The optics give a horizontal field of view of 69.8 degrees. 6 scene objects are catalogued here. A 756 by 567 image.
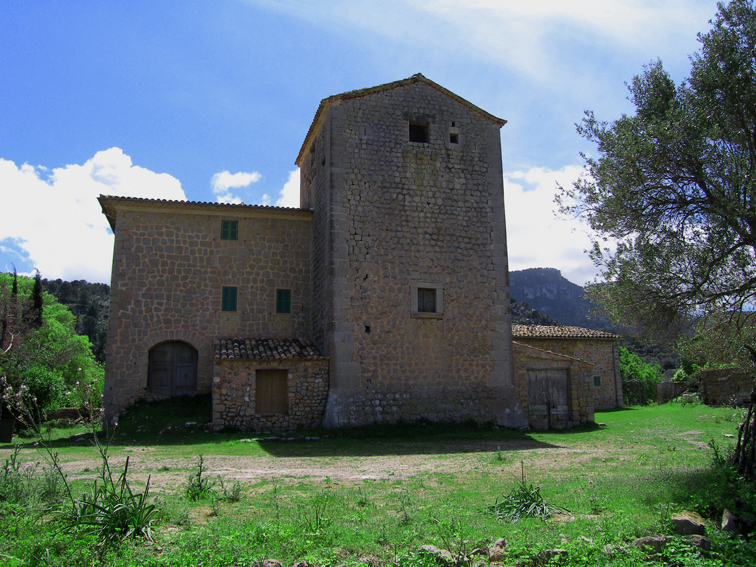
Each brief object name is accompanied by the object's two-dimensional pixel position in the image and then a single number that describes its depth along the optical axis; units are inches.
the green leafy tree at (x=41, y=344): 778.8
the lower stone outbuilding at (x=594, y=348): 1080.8
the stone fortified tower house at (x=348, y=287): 668.1
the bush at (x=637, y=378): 1346.0
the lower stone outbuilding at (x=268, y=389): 639.1
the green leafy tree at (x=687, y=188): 370.6
